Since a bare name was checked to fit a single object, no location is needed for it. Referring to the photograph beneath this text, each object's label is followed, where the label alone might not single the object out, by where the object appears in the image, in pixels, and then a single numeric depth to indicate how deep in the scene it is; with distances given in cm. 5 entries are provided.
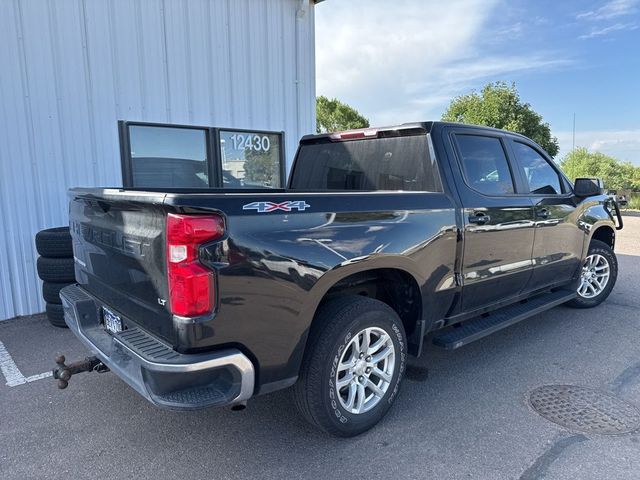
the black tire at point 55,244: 488
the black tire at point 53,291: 493
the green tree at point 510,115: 2327
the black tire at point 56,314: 491
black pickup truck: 217
